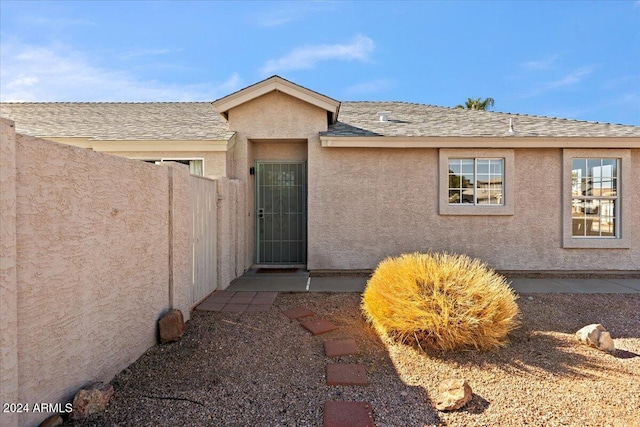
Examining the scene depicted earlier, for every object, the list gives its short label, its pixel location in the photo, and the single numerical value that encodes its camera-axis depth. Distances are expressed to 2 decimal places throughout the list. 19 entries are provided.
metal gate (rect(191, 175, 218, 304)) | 5.83
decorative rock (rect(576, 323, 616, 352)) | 4.29
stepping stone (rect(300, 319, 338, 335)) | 4.89
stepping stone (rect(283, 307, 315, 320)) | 5.52
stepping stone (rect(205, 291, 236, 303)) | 6.38
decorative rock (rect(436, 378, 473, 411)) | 3.01
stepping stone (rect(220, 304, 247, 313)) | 5.77
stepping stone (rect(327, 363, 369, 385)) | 3.50
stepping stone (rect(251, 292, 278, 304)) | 6.29
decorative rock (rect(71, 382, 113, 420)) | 2.77
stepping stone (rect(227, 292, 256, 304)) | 6.23
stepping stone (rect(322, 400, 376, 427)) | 2.82
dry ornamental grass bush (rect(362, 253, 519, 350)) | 4.14
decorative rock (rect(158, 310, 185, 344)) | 4.38
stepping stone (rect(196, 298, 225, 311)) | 5.80
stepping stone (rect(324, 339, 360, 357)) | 4.16
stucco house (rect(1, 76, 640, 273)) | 8.41
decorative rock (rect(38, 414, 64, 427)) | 2.55
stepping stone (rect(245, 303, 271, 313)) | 5.80
